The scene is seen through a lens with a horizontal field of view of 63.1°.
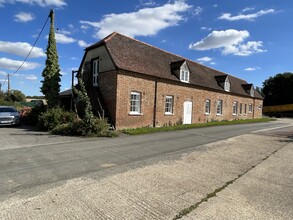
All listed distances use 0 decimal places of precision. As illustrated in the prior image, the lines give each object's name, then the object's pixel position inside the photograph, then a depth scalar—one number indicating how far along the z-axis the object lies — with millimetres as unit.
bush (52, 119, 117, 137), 13219
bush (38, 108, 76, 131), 14859
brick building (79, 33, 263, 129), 16500
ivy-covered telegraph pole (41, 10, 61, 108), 17594
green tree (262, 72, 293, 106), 60391
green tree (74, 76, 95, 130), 13289
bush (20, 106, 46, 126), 18500
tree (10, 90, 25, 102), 56972
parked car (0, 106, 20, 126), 16688
